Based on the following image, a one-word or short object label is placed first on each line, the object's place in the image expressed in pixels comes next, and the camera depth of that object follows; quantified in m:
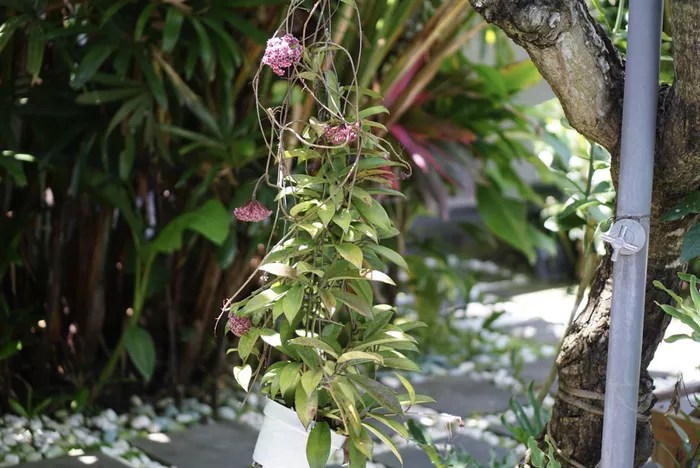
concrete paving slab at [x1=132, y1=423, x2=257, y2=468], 3.65
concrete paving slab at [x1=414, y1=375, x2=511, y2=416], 4.08
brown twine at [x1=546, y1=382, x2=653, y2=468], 3.01
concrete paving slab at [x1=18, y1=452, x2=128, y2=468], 3.54
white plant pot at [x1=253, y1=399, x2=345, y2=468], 2.89
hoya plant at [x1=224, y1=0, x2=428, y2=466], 2.85
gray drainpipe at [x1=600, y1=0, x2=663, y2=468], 2.81
